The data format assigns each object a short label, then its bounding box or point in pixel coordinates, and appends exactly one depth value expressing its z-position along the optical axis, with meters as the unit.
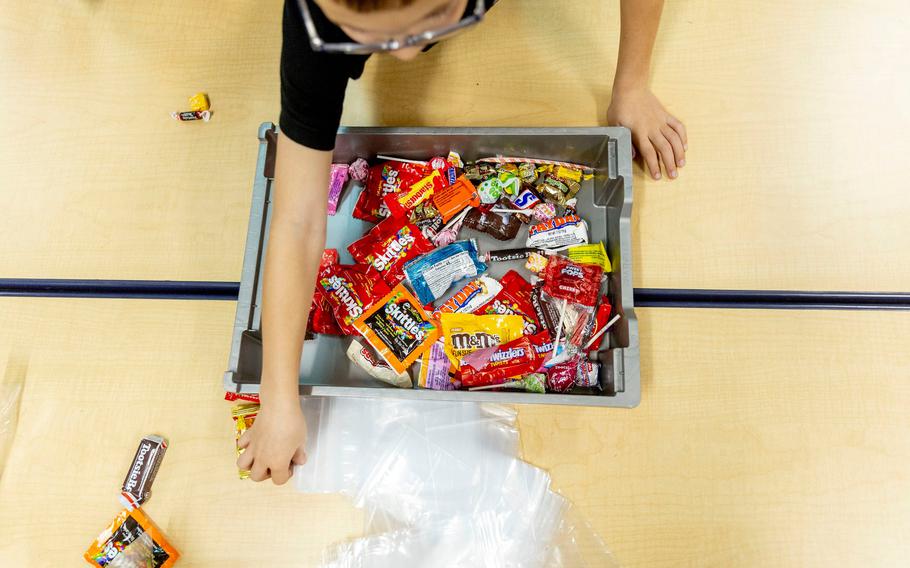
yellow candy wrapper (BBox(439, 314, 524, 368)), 0.99
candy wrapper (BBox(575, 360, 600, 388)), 0.97
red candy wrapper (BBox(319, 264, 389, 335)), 1.03
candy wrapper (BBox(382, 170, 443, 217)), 1.05
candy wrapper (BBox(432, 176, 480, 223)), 1.05
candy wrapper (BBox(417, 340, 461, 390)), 1.00
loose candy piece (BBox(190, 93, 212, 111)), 1.14
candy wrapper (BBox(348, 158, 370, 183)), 1.09
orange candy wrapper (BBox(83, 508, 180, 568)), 0.92
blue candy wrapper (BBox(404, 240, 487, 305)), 1.03
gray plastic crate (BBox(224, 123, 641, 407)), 0.88
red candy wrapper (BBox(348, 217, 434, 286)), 1.05
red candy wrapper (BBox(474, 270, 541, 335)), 1.02
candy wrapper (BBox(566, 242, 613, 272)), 1.00
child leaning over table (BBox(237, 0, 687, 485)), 0.79
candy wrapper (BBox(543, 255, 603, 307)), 0.98
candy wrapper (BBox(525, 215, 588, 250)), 1.02
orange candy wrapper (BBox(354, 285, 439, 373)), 0.99
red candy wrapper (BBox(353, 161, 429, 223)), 1.07
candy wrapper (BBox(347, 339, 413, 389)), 0.99
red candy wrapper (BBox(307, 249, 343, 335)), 1.03
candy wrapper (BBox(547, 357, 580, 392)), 0.96
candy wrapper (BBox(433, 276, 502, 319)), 1.02
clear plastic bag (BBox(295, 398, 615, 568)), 0.92
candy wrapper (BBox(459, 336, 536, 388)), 0.97
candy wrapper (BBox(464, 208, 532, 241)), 1.07
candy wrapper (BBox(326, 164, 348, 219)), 1.09
